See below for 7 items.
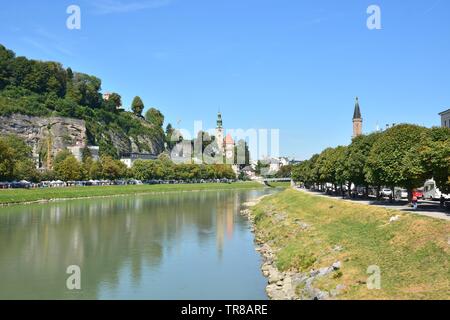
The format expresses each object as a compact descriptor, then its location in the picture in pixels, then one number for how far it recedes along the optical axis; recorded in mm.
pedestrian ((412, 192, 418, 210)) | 33469
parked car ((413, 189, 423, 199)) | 47981
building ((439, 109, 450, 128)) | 72375
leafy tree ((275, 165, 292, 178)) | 198400
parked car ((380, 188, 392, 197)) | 53288
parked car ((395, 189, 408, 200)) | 49953
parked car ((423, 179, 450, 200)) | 47906
